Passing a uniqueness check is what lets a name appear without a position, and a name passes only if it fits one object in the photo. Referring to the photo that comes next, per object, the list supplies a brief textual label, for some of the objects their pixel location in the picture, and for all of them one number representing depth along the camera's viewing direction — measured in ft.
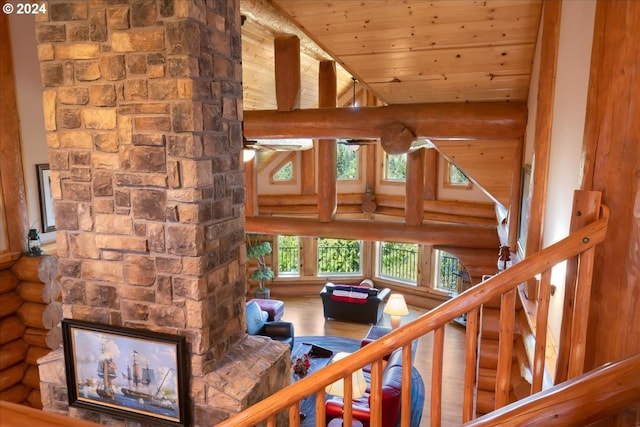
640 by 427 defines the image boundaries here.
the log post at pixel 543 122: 9.05
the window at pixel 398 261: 33.24
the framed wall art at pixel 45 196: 14.66
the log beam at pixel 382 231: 20.62
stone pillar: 7.76
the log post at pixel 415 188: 22.29
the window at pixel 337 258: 35.58
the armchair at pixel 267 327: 22.80
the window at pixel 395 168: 32.53
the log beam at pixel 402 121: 13.37
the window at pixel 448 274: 30.70
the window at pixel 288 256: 35.42
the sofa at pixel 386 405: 15.05
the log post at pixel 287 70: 17.08
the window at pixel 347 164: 34.40
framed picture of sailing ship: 8.36
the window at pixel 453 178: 29.07
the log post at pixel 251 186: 26.30
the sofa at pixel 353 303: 28.02
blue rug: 18.06
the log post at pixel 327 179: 23.36
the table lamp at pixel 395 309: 21.97
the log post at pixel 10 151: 13.61
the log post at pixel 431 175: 30.01
